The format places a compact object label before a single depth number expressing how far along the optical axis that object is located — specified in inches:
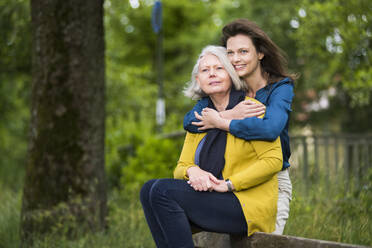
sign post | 430.6
